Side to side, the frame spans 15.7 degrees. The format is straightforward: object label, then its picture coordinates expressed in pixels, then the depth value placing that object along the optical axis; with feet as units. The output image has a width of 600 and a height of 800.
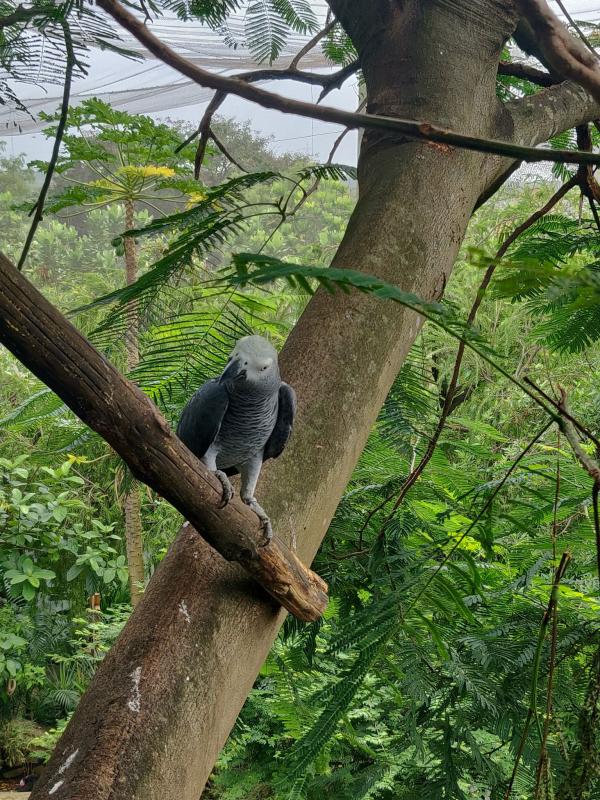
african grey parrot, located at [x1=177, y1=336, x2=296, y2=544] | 7.41
